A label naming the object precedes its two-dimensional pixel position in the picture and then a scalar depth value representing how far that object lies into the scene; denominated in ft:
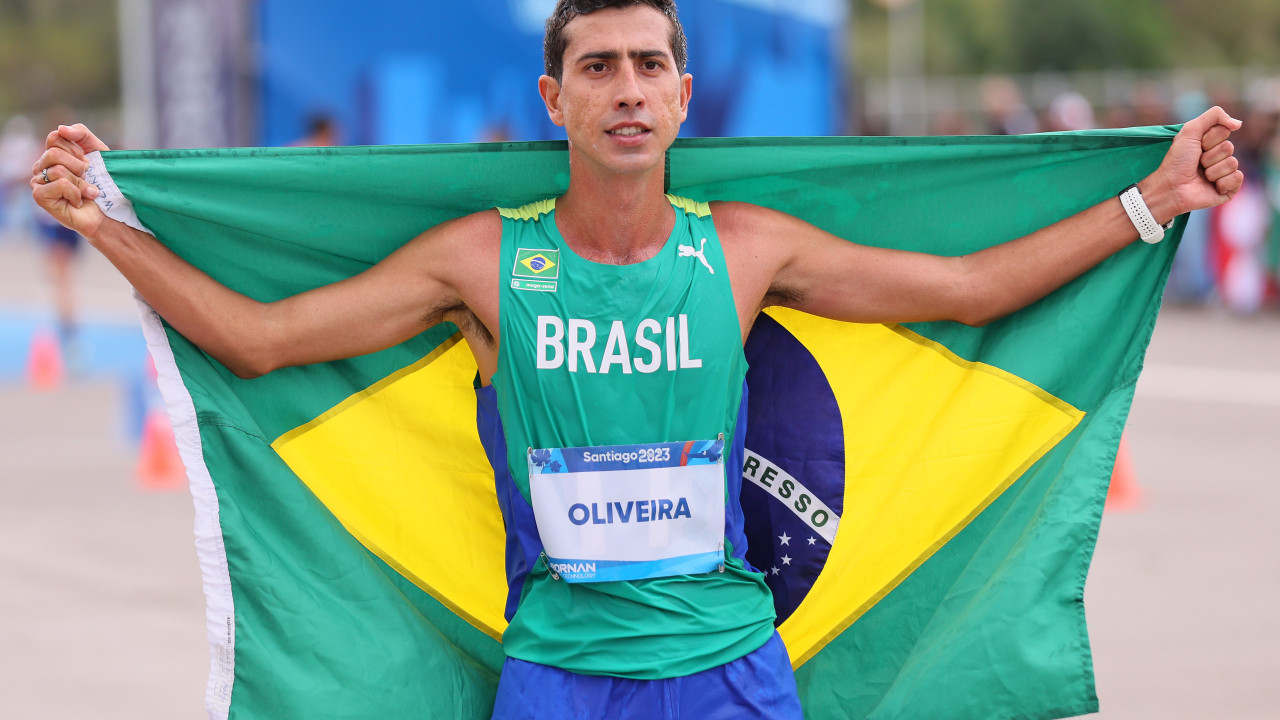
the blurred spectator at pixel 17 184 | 110.52
